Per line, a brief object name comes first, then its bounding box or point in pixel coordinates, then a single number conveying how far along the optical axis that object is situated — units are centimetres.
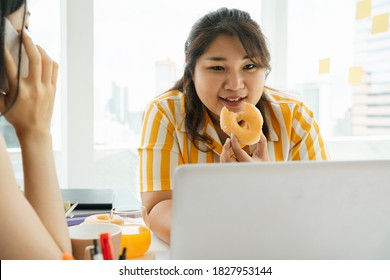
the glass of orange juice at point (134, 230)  93
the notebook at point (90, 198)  129
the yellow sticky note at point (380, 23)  314
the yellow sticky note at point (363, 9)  317
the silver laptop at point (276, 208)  61
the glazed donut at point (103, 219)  101
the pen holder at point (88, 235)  83
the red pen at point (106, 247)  61
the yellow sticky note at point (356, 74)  325
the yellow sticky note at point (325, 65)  324
